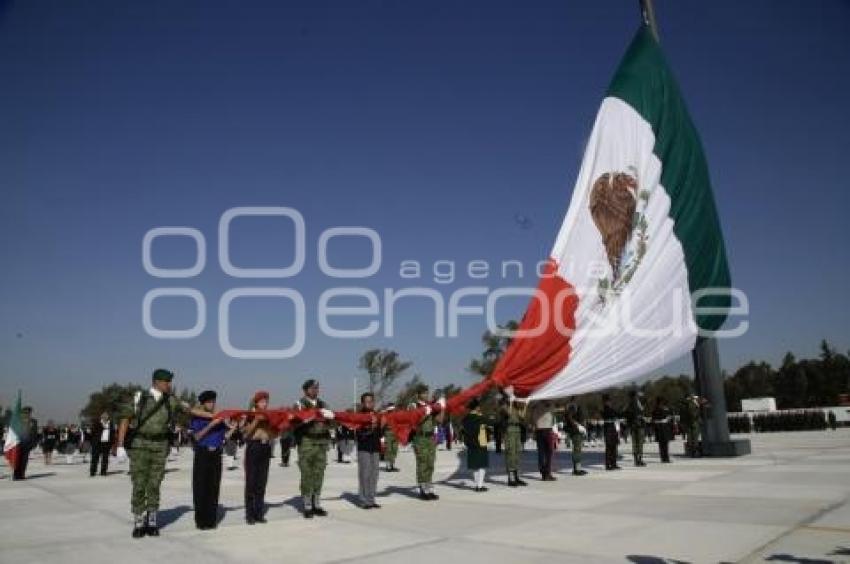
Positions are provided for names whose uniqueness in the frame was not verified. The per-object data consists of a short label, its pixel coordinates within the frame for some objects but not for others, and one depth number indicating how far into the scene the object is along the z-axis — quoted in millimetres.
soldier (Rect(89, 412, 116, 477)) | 17594
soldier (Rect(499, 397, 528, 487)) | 11805
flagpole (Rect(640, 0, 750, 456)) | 15180
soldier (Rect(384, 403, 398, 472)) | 16672
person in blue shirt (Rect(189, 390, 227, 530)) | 8062
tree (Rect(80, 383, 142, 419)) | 93619
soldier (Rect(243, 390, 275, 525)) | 8445
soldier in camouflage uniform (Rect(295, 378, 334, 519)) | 8859
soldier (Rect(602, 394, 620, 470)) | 13984
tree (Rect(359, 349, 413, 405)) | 59150
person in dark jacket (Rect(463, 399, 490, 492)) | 10945
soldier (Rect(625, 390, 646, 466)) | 14469
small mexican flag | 17359
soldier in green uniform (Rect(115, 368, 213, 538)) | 7660
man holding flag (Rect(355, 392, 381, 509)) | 9508
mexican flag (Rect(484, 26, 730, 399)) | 9664
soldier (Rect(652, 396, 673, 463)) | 14961
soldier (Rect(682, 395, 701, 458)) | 15867
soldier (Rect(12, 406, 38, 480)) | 17094
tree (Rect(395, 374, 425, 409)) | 56031
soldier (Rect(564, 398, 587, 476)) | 13477
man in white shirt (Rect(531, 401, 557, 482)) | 12562
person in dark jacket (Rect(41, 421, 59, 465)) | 24750
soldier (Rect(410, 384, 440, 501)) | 10250
